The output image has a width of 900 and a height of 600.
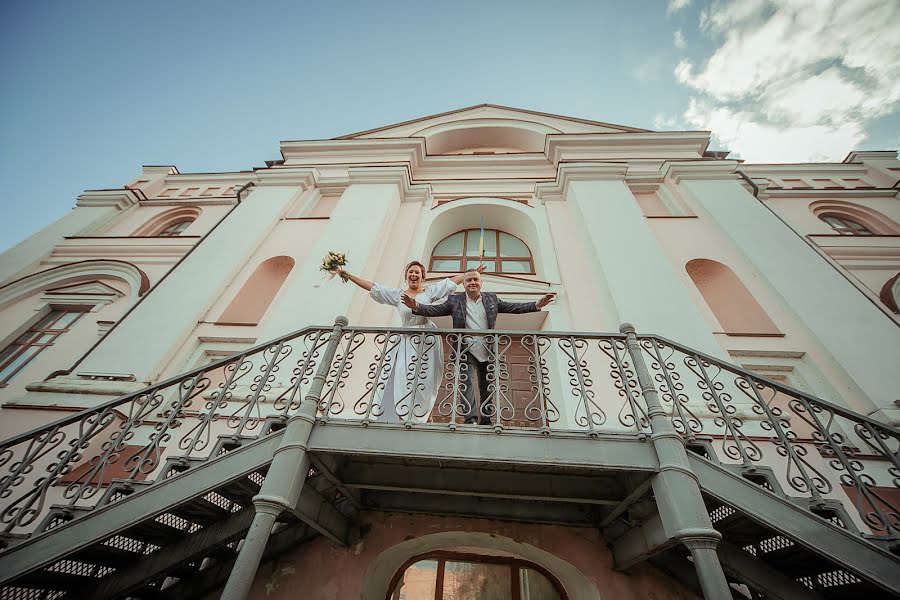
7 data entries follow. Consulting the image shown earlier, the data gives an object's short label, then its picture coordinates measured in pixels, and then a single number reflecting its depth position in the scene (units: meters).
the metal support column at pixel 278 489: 2.64
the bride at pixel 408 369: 4.14
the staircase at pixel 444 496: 2.97
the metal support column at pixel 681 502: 2.52
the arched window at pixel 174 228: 11.48
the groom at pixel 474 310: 4.19
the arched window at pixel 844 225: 10.26
